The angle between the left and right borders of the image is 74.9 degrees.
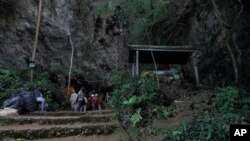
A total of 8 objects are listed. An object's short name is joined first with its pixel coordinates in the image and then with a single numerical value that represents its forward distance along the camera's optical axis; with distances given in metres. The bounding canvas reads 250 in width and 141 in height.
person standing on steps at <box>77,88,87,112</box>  7.96
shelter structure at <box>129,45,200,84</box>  8.37
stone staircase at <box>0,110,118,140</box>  5.06
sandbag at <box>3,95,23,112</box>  6.61
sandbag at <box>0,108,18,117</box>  6.18
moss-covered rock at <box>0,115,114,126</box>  5.68
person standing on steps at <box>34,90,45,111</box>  7.34
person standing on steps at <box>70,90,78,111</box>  8.12
